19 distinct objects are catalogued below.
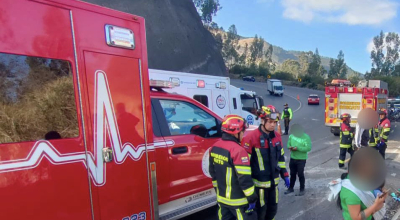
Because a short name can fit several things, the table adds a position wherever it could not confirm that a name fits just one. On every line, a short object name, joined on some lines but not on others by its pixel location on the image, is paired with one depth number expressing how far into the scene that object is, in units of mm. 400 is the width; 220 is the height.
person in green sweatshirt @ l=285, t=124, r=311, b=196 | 5161
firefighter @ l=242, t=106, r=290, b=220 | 3320
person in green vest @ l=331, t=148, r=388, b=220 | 1913
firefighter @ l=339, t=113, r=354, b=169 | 6626
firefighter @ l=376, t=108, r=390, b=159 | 6777
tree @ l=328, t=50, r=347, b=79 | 82162
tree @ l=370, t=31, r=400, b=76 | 79375
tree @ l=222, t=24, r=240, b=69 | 84781
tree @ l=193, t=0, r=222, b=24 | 63900
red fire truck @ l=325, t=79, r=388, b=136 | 11336
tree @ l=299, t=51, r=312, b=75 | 105625
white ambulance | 7457
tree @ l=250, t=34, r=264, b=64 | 96625
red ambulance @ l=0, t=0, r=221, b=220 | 2230
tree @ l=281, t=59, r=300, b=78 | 102375
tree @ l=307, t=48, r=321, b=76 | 83175
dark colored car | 62031
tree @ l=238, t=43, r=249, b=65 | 85188
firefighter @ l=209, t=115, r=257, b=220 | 2631
